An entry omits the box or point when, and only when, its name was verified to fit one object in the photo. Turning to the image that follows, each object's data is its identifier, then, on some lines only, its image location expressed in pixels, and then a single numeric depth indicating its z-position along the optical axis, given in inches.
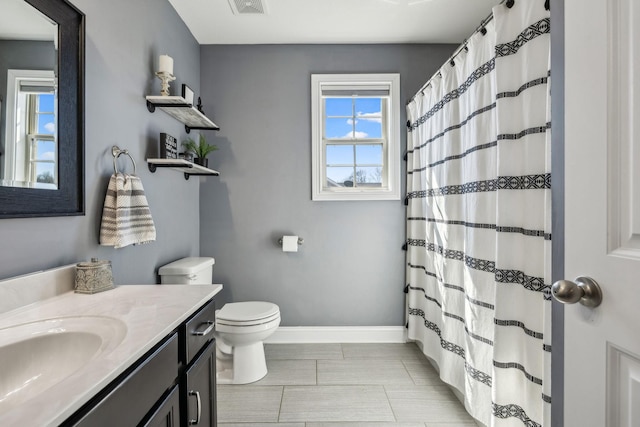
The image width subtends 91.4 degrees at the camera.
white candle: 71.3
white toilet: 77.4
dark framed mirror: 40.1
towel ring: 58.8
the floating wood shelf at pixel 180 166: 71.7
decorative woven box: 46.1
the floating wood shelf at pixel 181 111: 71.5
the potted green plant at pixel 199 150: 90.6
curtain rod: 49.9
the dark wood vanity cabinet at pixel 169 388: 25.2
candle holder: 72.0
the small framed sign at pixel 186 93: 79.8
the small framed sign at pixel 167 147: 73.5
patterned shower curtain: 45.1
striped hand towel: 55.1
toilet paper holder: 104.8
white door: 21.8
